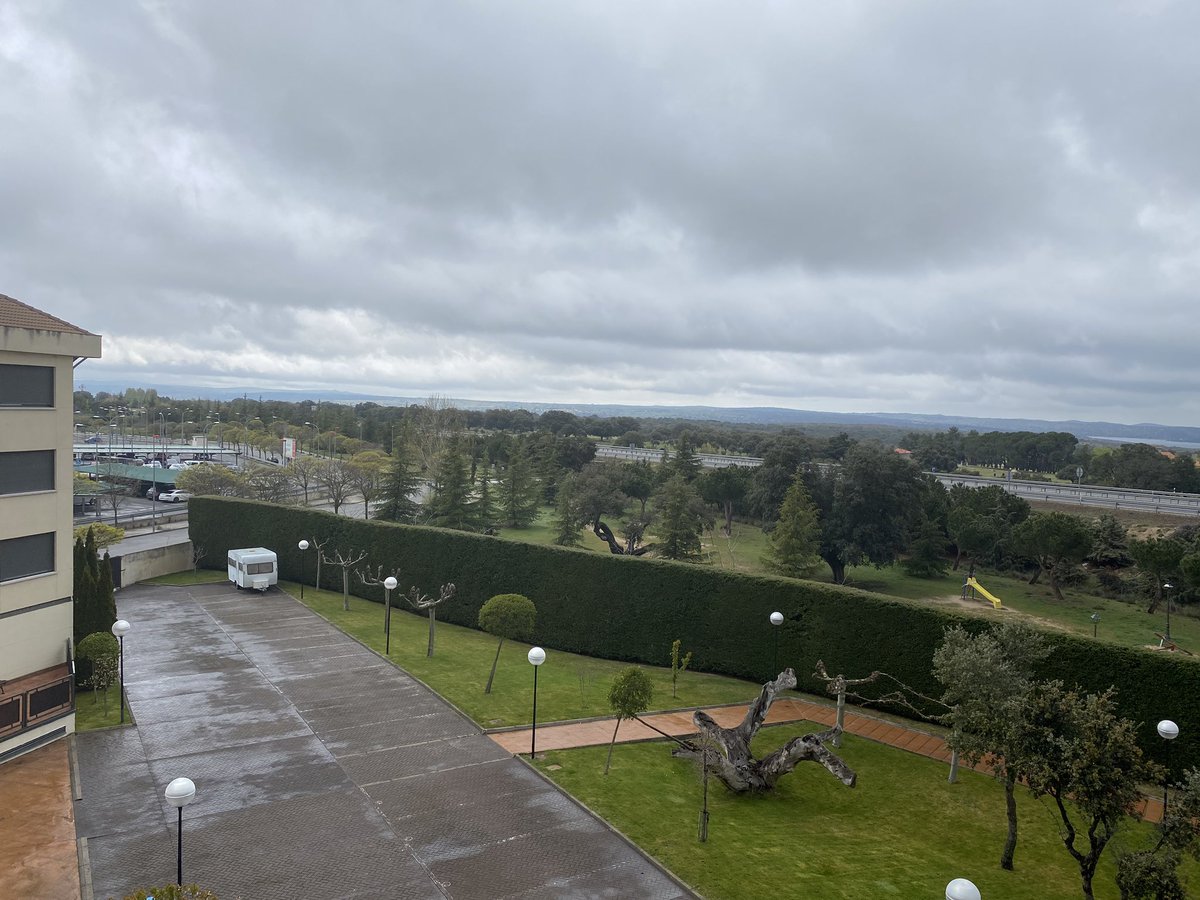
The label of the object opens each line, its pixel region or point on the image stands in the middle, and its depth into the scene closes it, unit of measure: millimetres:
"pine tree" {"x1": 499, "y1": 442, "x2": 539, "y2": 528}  53144
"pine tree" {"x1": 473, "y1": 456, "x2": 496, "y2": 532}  46334
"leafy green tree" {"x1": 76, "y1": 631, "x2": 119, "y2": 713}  18672
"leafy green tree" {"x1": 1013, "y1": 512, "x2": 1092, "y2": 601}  37812
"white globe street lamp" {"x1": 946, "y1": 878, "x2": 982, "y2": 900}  7633
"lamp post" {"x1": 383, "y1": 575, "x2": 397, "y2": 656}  23009
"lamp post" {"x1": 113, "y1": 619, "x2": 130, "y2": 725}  16781
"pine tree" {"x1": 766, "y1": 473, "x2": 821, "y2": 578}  35750
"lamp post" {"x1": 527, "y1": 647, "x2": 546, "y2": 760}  14858
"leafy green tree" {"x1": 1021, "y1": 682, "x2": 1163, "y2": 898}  9625
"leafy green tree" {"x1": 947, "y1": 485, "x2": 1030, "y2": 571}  42781
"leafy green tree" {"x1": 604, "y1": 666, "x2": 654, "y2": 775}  14898
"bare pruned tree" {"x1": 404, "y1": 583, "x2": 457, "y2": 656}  22484
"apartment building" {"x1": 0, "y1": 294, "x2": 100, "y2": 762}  16984
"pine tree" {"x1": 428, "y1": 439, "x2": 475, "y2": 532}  43344
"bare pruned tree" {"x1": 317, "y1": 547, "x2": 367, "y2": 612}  28839
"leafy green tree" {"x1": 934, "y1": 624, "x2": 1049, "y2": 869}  10812
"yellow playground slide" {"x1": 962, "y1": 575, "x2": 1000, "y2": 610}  35806
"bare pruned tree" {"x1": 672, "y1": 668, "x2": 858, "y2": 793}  13883
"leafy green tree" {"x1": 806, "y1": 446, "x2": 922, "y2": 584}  40750
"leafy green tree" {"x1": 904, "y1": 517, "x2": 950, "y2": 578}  43125
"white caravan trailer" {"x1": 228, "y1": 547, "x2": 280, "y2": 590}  30906
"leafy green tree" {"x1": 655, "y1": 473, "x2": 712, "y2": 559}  38188
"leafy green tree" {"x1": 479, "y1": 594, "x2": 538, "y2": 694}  20031
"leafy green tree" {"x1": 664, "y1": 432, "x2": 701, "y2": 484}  55688
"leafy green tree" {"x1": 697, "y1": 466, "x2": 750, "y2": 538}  53938
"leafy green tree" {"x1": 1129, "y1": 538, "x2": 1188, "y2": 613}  34750
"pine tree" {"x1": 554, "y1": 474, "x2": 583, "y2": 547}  46812
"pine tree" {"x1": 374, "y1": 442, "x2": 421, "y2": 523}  44719
